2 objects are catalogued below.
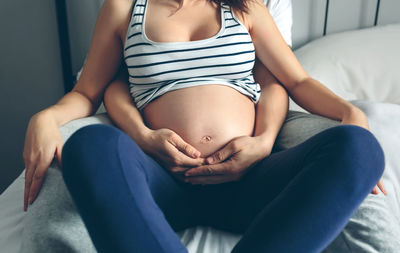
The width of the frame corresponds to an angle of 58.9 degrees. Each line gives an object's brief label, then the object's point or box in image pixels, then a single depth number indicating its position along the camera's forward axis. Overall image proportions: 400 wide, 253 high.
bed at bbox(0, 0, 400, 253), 0.62
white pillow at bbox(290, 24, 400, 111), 1.24
